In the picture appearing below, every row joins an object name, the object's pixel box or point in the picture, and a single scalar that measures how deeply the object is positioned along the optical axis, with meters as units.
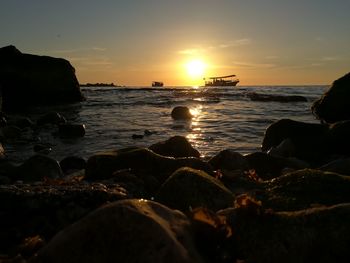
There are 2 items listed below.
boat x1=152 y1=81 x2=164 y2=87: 148.25
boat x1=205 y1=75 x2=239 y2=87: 109.00
